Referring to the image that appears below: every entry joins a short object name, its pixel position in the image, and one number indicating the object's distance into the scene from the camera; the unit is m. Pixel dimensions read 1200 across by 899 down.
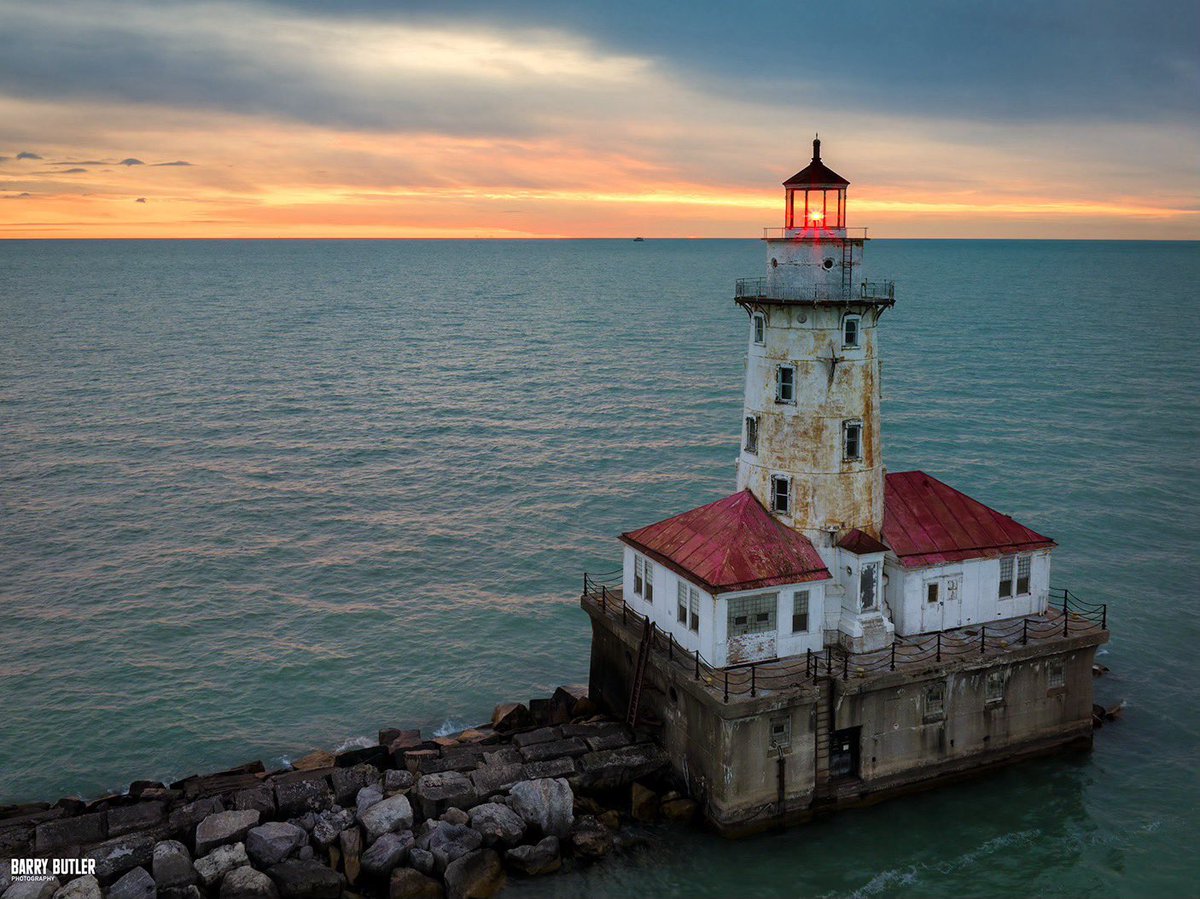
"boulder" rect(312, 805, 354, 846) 22.27
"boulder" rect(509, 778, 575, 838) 23.22
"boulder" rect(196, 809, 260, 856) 21.84
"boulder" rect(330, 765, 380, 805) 23.92
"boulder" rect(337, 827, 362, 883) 21.64
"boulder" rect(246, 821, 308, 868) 21.70
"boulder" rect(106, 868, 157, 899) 20.28
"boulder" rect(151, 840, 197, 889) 20.94
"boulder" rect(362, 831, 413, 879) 21.77
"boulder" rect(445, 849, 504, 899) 21.59
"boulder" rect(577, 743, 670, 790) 24.68
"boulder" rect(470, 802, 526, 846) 22.69
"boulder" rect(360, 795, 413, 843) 22.55
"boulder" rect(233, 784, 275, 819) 23.16
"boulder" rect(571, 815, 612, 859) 23.03
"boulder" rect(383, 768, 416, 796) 24.09
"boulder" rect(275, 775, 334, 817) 23.33
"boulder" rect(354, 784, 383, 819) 23.23
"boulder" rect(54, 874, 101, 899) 20.02
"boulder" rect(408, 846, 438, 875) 21.95
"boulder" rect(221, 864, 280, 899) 20.80
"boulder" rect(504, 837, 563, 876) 22.45
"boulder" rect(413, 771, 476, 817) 23.22
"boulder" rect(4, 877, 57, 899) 20.02
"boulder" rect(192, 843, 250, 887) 21.12
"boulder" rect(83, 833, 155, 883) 20.97
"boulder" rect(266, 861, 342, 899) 21.11
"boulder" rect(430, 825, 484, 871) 22.02
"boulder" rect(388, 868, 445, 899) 21.39
